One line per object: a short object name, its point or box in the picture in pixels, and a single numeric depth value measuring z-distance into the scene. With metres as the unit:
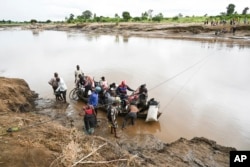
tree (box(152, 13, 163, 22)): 72.62
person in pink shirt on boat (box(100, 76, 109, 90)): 13.12
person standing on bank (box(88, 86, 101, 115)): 11.05
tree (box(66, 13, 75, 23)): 111.57
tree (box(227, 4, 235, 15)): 72.81
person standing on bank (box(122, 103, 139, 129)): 10.70
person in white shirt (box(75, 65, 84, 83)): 14.86
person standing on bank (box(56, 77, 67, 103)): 13.47
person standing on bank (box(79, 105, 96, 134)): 9.62
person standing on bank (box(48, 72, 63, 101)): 13.90
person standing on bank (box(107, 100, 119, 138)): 9.93
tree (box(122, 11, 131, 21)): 80.04
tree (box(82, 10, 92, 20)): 119.43
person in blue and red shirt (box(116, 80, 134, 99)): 12.65
